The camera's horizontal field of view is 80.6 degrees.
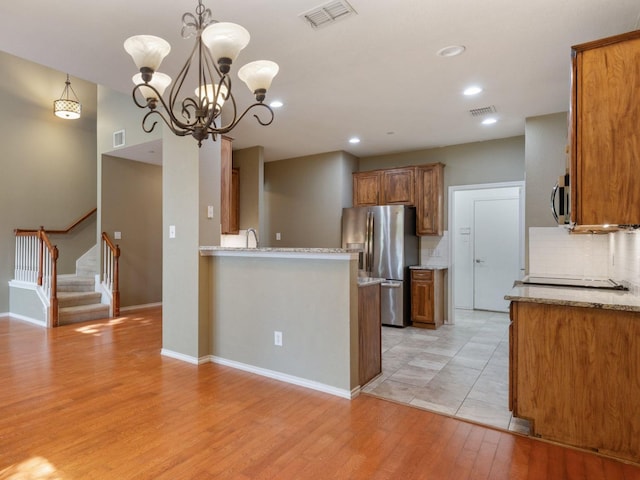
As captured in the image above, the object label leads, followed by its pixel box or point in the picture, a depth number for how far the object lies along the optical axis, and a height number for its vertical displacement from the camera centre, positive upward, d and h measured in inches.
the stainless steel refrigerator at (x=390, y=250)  207.6 -5.1
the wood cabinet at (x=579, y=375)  79.0 -29.7
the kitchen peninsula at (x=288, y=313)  112.4 -23.6
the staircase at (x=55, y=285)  206.2 -25.7
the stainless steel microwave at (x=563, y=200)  103.1 +11.6
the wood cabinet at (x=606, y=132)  74.2 +22.1
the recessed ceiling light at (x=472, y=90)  135.6 +55.1
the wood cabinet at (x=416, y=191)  215.8 +30.3
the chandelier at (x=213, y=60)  70.1 +36.7
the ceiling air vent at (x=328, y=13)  87.0 +54.6
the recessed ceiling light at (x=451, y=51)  106.1 +54.7
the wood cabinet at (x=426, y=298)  204.5 -31.1
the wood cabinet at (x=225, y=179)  163.0 +27.5
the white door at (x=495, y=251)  243.8 -6.4
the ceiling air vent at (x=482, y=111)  156.6 +55.3
